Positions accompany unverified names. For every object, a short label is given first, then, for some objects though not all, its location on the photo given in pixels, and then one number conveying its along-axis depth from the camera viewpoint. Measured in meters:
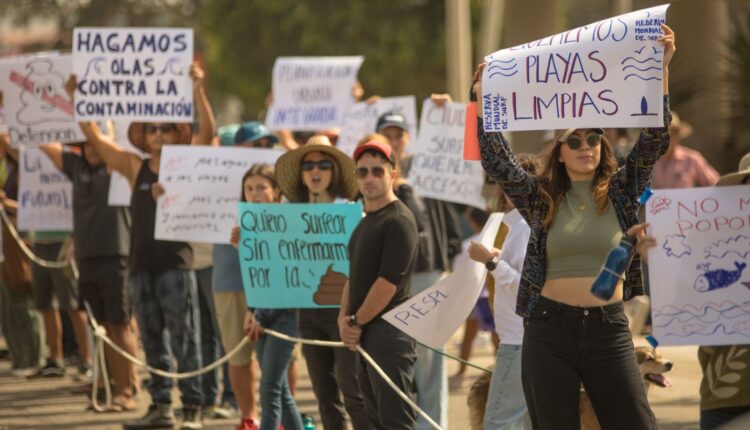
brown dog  13.73
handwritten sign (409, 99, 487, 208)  21.58
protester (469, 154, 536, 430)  14.09
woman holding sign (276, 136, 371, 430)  15.38
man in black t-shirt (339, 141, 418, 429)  14.14
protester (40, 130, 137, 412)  21.41
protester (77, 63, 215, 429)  19.42
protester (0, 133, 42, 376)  25.91
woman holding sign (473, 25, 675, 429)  11.53
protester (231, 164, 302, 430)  16.06
